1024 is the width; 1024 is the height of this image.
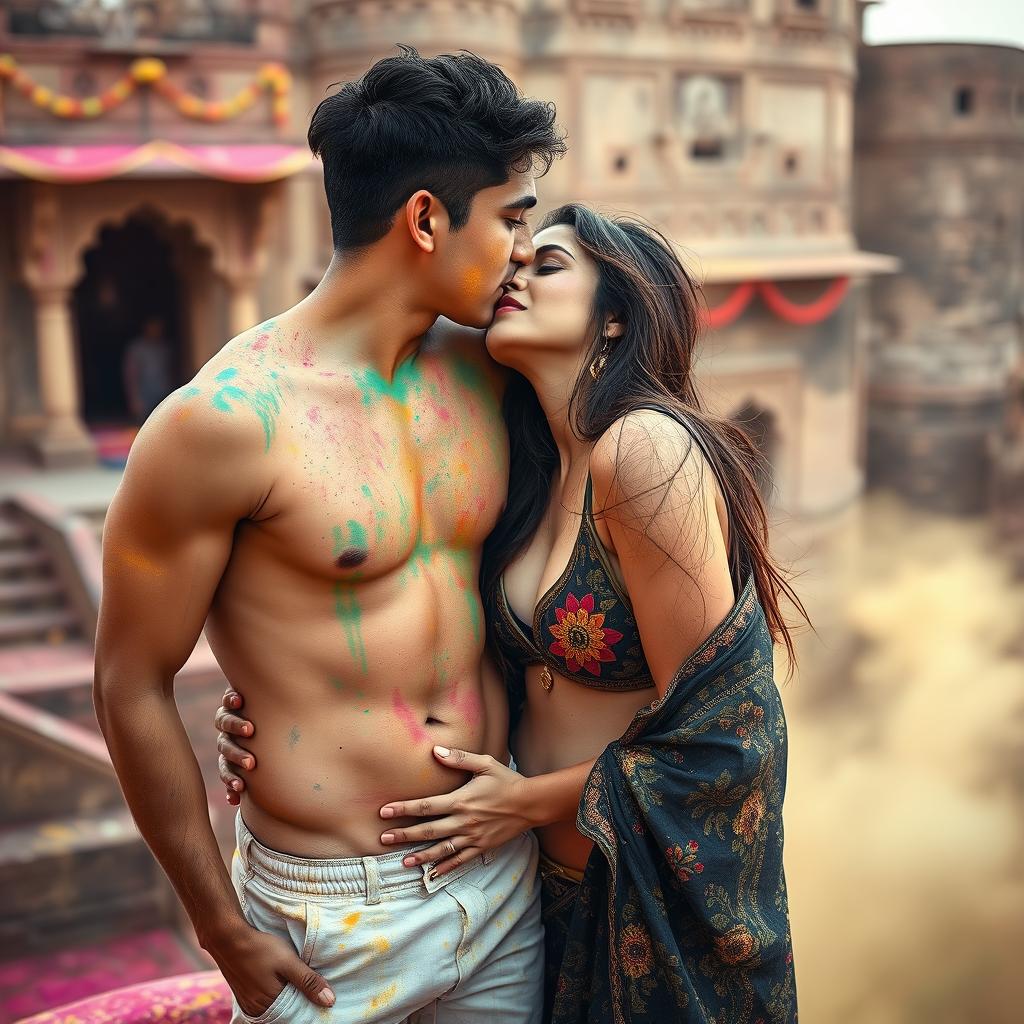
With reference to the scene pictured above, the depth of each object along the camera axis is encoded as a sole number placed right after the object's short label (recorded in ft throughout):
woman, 7.29
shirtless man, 6.56
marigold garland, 34.96
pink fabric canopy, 33.76
